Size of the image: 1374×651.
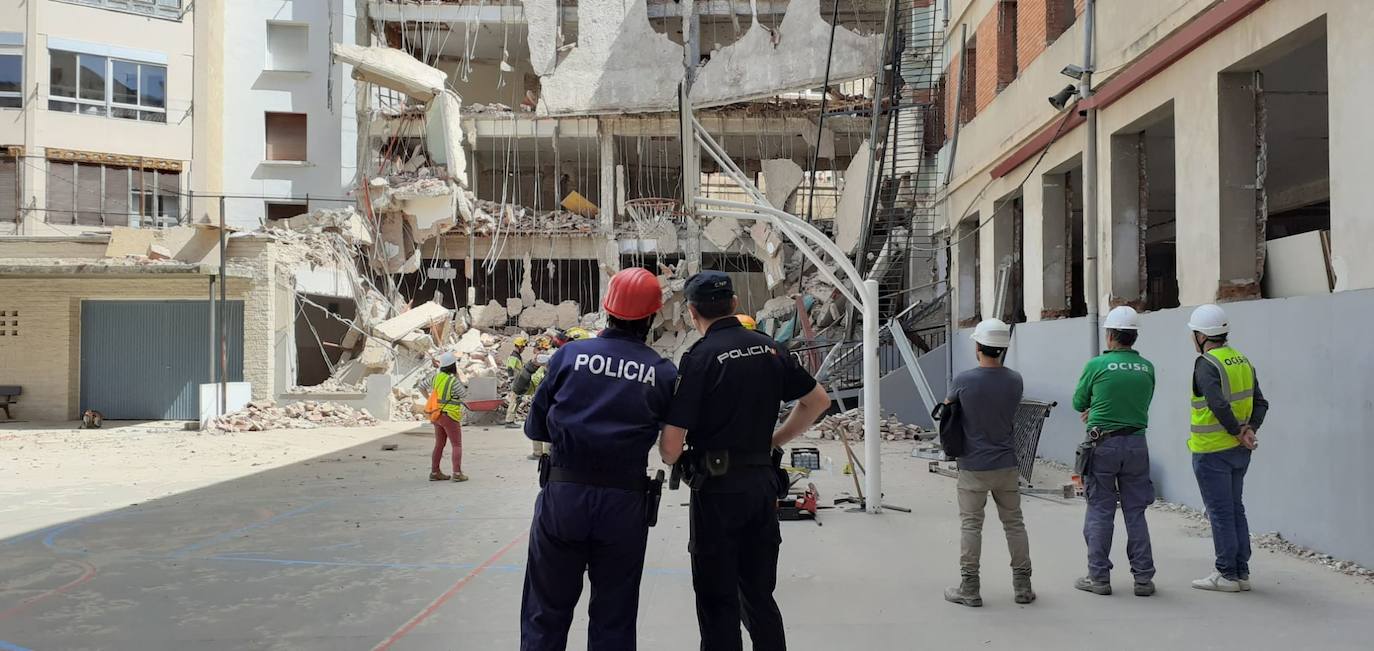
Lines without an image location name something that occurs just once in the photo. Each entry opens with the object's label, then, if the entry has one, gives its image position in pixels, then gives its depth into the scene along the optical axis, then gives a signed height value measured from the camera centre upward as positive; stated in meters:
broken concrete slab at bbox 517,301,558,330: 25.19 +0.67
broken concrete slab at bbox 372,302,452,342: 22.48 +0.52
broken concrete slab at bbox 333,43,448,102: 24.44 +7.22
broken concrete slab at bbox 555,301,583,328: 25.14 +0.72
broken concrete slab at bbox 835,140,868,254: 21.53 +3.19
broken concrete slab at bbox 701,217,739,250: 24.84 +2.88
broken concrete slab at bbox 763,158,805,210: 25.81 +4.50
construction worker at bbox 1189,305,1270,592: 5.47 -0.57
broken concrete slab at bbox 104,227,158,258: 20.45 +2.21
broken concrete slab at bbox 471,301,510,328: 25.00 +0.70
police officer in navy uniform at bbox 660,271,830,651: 3.77 -0.58
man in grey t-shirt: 5.29 -0.69
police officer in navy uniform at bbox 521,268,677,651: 3.40 -0.57
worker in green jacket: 5.52 -0.75
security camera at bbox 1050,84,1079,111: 11.06 +2.89
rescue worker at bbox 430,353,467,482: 10.65 -0.74
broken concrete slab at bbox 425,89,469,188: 25.59 +5.75
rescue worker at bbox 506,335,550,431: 11.49 -0.47
